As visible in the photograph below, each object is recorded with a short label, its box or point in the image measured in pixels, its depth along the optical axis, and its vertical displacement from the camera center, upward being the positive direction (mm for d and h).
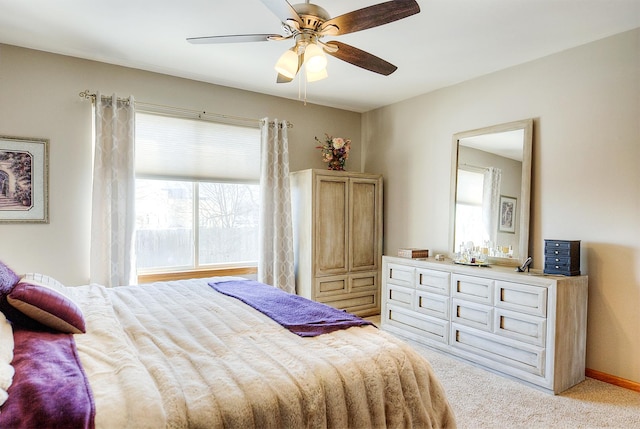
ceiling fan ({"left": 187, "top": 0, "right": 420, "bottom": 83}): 1789 +952
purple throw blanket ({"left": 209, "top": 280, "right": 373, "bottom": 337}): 1884 -623
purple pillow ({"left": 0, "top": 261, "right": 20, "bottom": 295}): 1670 -386
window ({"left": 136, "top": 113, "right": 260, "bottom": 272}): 3746 +106
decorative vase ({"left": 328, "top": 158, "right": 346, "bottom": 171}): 4559 +525
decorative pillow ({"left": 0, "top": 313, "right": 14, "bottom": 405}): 1131 -562
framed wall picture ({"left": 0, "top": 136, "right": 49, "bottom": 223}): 3113 +172
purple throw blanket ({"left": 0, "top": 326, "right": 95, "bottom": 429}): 1038 -599
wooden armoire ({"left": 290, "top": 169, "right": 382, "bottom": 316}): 4234 -376
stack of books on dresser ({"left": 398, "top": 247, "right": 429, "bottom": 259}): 3889 -489
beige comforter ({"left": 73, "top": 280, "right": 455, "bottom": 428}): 1184 -640
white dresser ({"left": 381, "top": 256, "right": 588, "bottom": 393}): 2695 -909
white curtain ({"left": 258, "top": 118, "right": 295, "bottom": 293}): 4215 -94
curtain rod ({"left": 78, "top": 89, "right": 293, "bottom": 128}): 3413 +973
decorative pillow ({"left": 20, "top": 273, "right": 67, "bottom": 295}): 1973 -459
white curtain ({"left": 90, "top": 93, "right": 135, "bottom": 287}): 3379 +65
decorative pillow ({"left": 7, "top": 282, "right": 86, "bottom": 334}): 1663 -499
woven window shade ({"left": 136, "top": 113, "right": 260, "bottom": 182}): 3727 +582
